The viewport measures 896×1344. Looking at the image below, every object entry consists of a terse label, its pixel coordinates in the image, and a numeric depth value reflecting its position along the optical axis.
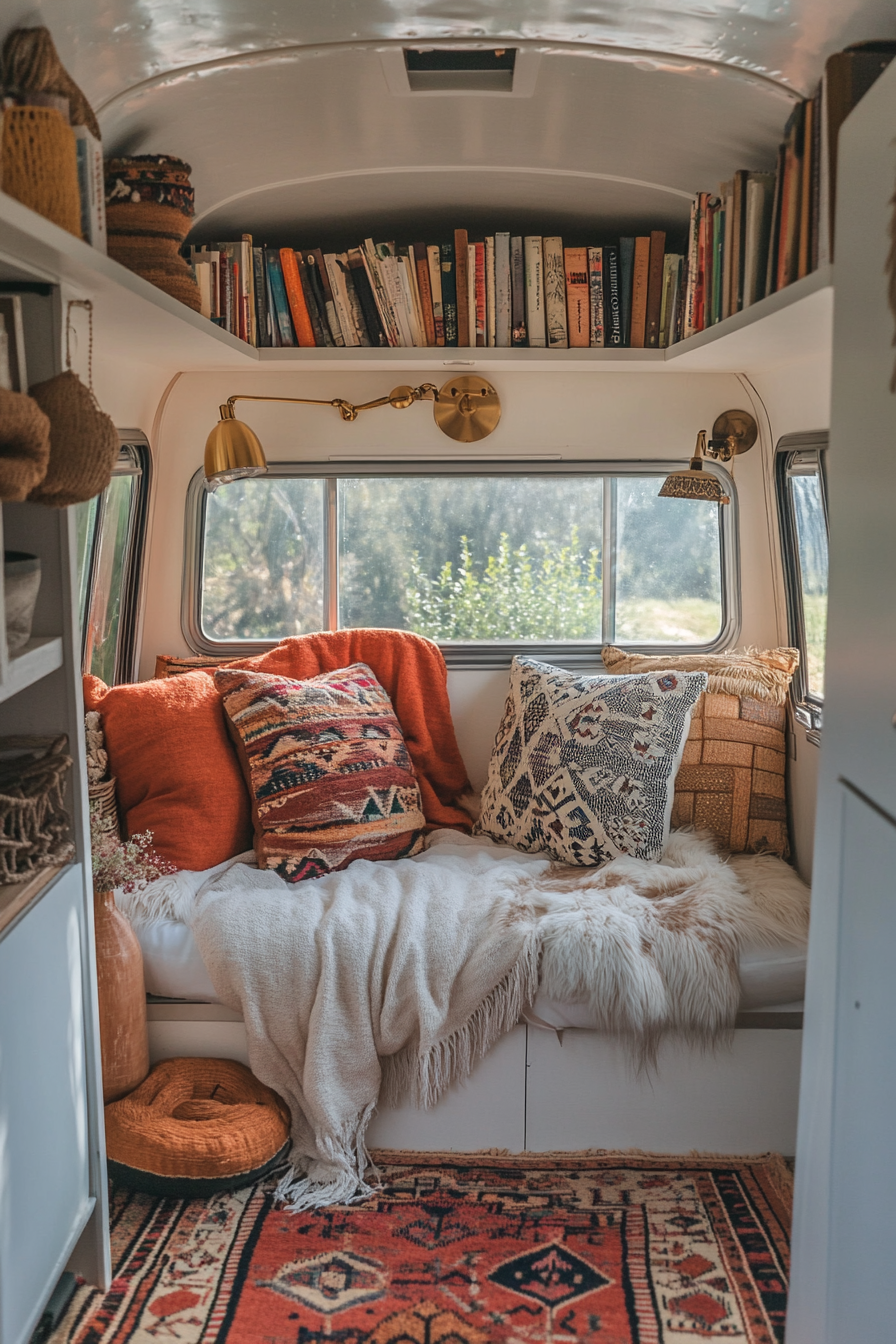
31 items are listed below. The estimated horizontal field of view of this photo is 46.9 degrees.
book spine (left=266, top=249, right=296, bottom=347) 2.90
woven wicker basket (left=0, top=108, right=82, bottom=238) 1.63
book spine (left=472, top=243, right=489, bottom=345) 2.87
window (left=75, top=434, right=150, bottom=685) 2.85
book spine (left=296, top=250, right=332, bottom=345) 2.90
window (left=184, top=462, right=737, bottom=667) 3.25
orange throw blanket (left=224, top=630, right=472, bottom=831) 3.05
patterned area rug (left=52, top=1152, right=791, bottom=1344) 1.82
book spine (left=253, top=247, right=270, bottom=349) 2.89
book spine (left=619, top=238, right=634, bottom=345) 2.91
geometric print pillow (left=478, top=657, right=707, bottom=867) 2.68
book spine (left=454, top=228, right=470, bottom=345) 2.86
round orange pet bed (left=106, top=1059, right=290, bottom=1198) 2.10
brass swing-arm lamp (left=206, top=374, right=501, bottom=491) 3.13
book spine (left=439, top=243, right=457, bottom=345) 2.88
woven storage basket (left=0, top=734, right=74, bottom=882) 1.63
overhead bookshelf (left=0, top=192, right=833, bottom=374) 1.63
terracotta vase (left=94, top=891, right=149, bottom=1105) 2.20
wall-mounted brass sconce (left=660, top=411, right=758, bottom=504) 3.08
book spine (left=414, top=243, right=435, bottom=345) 2.88
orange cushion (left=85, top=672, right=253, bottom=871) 2.62
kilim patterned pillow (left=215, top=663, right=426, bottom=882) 2.62
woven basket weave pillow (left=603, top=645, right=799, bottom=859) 2.86
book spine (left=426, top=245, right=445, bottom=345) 2.88
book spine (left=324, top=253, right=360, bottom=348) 2.88
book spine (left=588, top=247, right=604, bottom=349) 2.91
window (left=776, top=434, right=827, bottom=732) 2.84
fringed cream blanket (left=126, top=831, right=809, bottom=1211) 2.19
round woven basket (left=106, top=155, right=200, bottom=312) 2.20
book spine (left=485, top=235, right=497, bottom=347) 2.87
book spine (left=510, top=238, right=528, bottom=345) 2.90
